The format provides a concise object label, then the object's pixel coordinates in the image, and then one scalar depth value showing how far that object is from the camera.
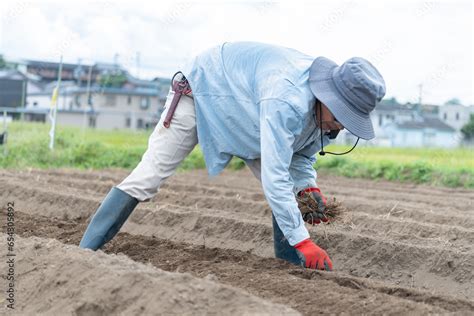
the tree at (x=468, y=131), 27.69
